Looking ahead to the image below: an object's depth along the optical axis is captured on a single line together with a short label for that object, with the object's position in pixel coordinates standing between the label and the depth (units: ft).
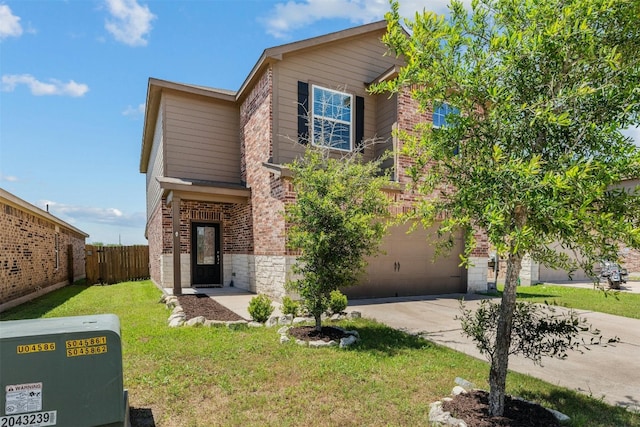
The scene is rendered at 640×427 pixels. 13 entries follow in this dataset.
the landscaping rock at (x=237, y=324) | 21.91
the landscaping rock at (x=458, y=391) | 12.63
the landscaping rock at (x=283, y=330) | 20.59
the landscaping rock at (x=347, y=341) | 18.50
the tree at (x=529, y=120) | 8.10
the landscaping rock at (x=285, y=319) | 23.04
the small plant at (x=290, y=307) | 23.81
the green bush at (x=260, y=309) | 23.12
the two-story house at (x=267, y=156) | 33.06
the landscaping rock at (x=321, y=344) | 18.30
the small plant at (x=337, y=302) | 22.25
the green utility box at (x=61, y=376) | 7.18
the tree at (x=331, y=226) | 19.22
